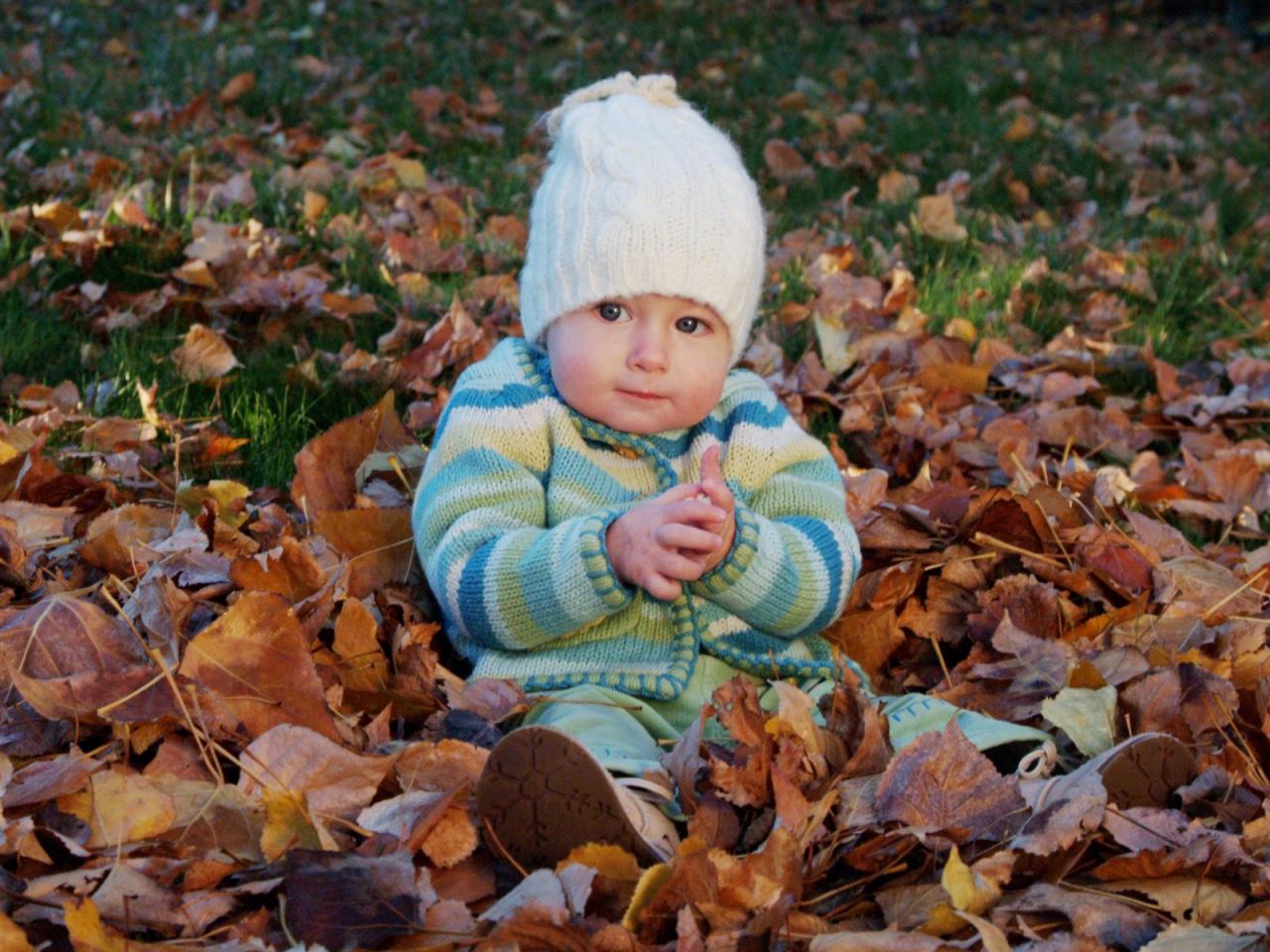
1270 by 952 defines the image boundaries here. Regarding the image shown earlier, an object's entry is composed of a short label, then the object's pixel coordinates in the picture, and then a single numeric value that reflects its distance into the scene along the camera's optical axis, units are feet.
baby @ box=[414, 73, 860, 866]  5.93
